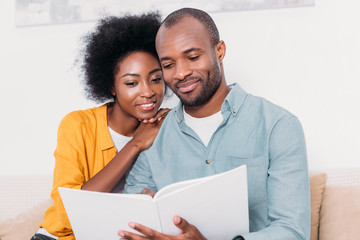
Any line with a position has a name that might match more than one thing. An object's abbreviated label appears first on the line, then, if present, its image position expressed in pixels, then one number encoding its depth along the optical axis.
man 1.31
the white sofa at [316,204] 1.82
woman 1.71
